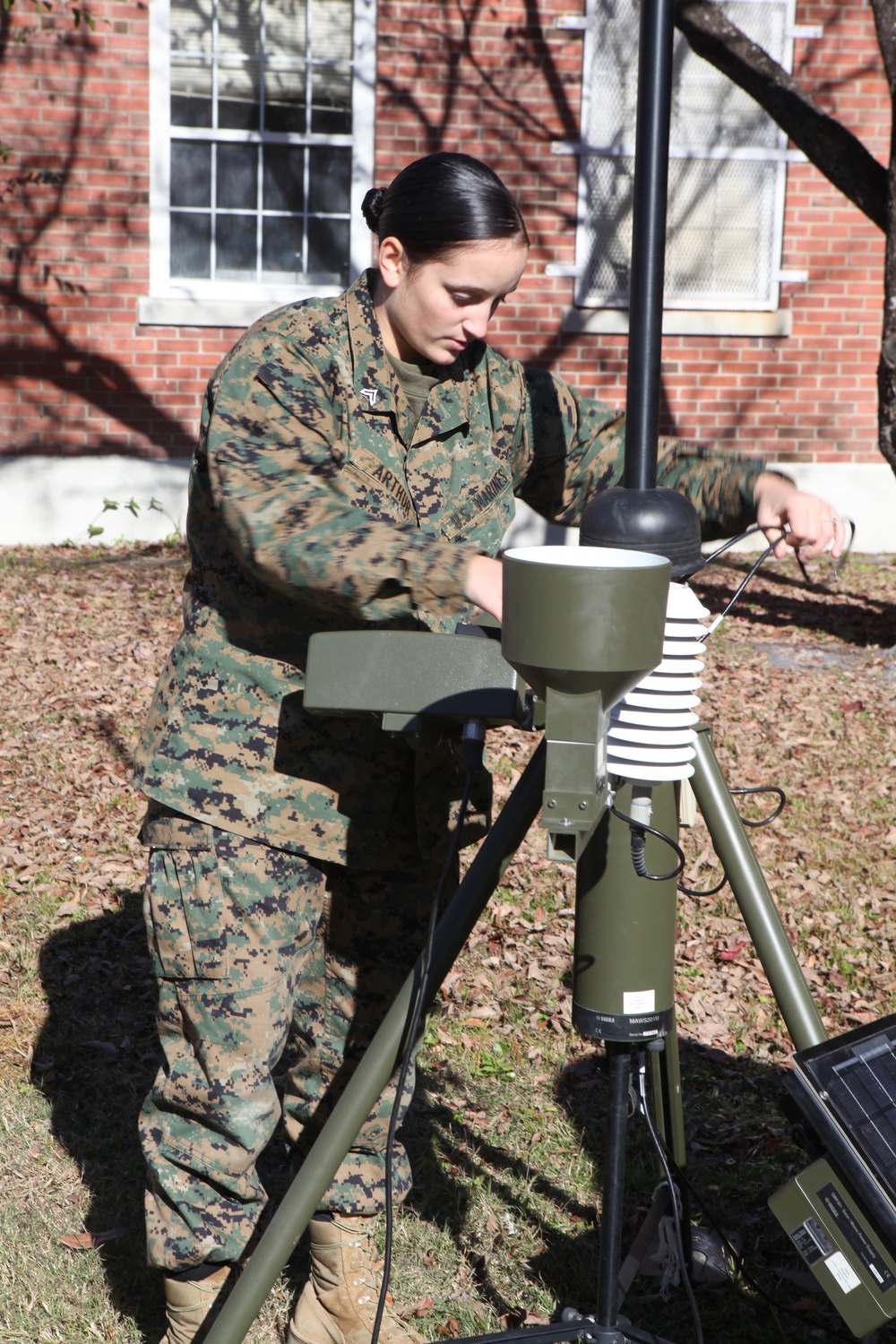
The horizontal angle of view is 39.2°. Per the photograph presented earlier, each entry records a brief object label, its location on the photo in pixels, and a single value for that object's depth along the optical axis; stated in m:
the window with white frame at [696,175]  8.32
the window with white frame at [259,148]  8.12
